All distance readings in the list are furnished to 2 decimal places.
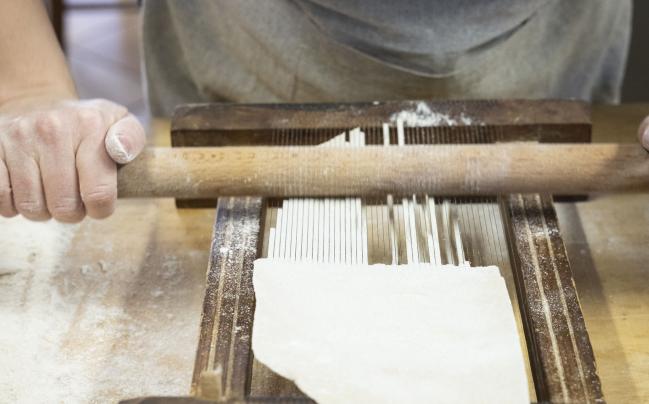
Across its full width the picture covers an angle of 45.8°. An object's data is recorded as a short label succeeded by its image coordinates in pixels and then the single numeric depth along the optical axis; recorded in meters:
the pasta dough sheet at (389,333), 0.84
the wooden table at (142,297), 0.99
